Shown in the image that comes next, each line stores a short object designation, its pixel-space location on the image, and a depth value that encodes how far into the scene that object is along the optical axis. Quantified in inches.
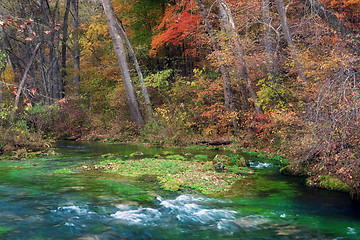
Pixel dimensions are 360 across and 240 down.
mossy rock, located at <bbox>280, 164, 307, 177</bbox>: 425.7
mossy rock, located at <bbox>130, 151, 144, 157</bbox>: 597.6
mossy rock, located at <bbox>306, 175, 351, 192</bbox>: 348.8
